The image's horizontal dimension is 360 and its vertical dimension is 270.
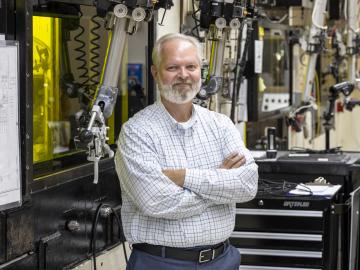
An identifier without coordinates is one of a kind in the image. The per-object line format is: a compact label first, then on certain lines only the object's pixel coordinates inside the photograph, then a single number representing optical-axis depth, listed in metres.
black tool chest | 4.67
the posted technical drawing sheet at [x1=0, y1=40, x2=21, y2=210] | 3.45
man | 3.48
